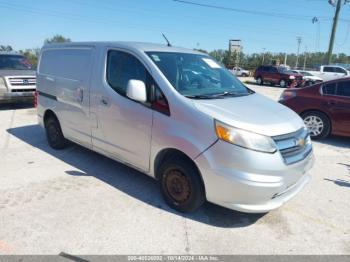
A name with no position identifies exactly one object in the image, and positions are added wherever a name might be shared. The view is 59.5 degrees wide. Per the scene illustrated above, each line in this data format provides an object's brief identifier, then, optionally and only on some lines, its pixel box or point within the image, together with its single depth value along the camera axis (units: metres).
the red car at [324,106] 6.56
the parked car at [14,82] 9.11
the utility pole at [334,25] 27.17
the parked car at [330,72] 22.90
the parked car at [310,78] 23.47
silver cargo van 2.99
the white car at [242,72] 47.75
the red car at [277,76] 24.41
